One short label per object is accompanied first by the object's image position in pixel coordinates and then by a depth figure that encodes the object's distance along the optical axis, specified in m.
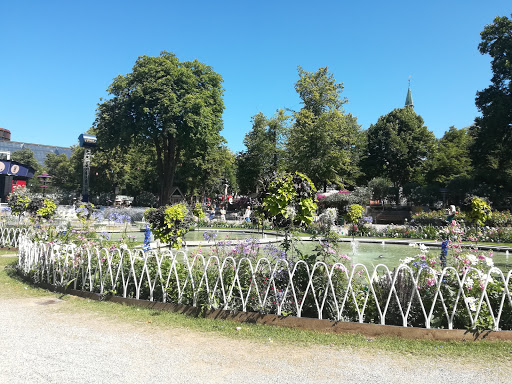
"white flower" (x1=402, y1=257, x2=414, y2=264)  5.55
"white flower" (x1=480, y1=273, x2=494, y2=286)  4.71
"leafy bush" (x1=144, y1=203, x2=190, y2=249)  8.06
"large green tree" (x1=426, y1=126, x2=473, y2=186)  38.93
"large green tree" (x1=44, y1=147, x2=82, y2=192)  56.31
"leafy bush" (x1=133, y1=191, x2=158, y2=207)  47.13
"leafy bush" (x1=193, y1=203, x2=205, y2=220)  27.88
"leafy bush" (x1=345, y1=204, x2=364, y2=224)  19.30
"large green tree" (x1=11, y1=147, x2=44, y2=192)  72.53
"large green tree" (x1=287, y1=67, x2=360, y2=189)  32.62
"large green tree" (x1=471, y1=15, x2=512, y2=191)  27.14
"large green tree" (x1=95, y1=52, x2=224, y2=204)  29.98
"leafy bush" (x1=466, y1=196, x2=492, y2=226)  12.62
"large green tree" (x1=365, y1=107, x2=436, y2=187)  41.50
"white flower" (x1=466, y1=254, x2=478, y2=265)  5.25
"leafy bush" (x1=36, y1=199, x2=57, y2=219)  14.45
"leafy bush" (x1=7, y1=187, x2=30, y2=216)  16.22
